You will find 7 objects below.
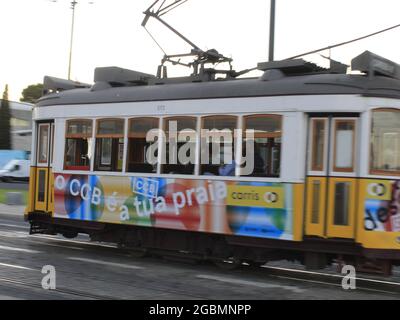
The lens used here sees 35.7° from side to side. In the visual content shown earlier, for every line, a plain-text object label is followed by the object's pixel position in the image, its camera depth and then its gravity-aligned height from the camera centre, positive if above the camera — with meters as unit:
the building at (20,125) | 62.75 +4.23
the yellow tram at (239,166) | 8.98 +0.10
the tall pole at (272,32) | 15.88 +3.66
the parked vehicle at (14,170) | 46.15 -0.50
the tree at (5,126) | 59.75 +3.54
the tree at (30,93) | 100.98 +11.79
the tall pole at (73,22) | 42.25 +10.00
